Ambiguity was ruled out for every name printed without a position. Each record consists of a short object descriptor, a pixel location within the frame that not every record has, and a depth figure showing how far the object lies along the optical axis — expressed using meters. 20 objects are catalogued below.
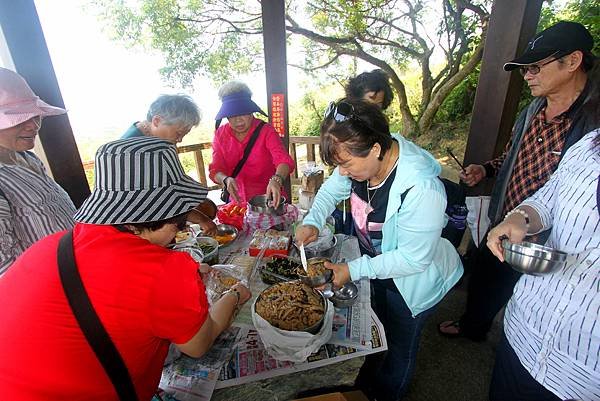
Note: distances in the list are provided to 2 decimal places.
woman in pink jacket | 2.72
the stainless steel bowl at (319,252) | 1.97
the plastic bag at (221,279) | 1.60
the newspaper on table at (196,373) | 1.22
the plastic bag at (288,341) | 1.26
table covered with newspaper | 1.25
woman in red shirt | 0.95
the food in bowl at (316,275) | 1.59
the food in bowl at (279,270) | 1.72
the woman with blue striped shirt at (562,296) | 1.12
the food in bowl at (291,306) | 1.35
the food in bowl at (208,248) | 1.89
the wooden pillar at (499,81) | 2.53
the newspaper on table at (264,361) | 1.27
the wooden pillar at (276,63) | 3.39
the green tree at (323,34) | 8.07
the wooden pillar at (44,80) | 2.39
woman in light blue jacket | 1.43
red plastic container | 1.97
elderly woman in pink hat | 1.59
